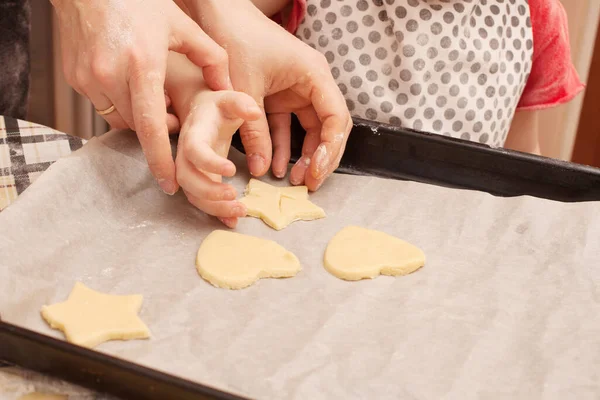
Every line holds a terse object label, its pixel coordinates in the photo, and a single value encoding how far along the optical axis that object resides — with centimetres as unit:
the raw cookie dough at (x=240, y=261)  83
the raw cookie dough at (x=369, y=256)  85
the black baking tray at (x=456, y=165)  93
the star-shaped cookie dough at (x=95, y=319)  77
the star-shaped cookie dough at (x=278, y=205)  90
